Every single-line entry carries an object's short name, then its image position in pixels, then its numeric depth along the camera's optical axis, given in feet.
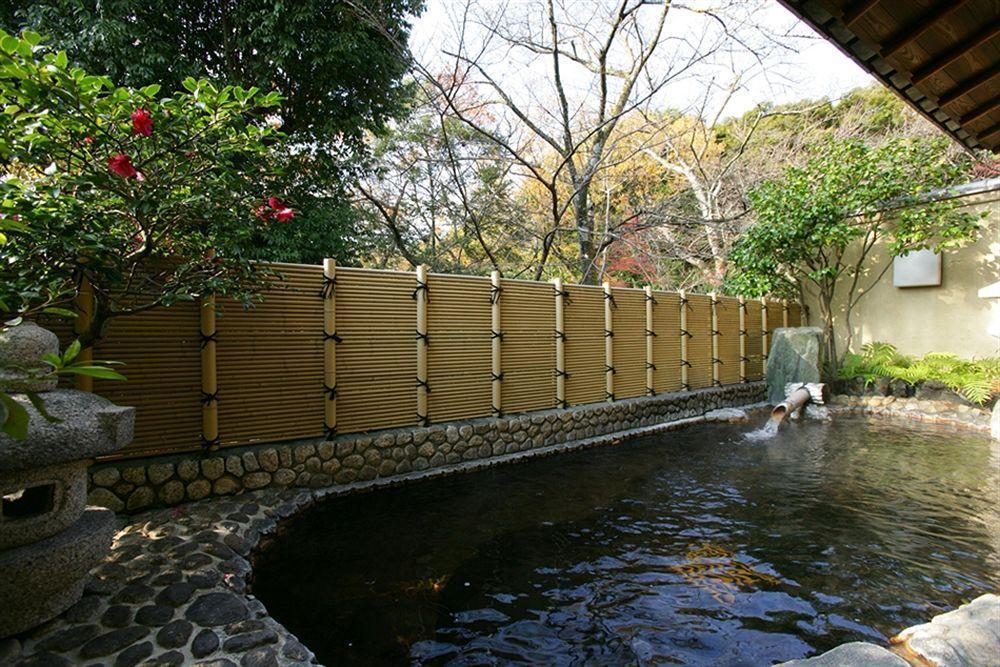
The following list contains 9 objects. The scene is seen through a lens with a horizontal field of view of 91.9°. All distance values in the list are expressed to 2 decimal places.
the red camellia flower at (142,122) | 9.55
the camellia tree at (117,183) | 8.99
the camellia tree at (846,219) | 35.04
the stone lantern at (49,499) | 7.88
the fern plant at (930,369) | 31.60
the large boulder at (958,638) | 7.97
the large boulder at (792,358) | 37.68
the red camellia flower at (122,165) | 9.91
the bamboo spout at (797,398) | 33.99
